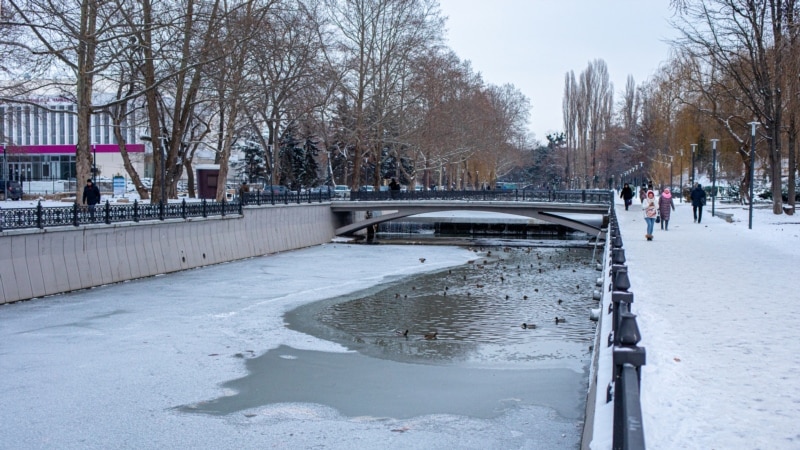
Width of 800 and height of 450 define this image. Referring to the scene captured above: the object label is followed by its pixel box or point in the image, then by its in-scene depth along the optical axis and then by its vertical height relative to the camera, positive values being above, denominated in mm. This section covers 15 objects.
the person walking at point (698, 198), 35125 -247
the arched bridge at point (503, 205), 47344 -712
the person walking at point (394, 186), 51156 +429
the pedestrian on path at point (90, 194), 27661 -21
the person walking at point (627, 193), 47250 -35
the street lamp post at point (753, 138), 30234 +1999
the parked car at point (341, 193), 49712 -5
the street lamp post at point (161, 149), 31234 +1784
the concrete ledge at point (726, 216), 36119 -1115
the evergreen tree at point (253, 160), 76062 +3097
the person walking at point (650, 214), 25516 -676
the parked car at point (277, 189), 46250 +234
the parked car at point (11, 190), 46381 +205
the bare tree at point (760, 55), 33938 +5854
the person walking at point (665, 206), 30425 -512
